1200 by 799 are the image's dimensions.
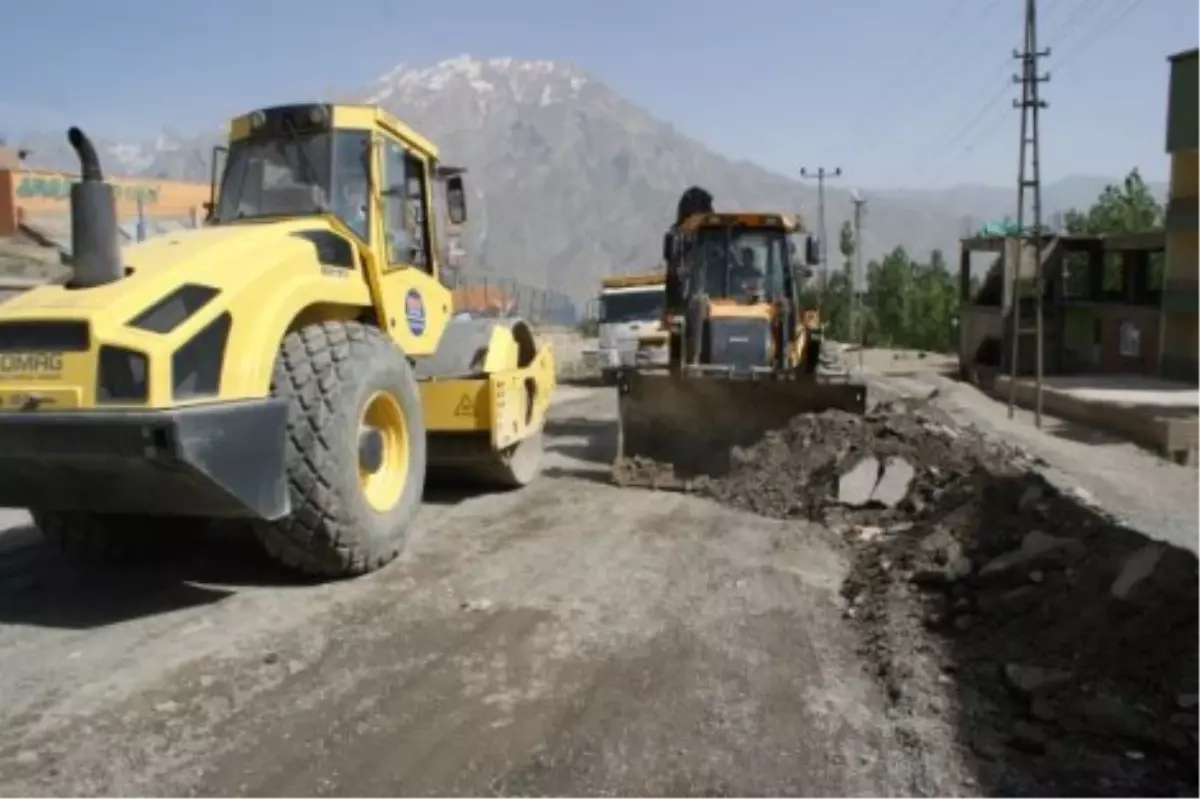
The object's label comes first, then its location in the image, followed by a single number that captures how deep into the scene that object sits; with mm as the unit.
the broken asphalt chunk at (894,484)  8859
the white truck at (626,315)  21375
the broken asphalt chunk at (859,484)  8914
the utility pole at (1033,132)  17016
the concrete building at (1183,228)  22594
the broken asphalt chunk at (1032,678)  4746
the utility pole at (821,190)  27531
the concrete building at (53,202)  33438
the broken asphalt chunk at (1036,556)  6156
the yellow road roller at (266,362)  5207
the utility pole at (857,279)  29841
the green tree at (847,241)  43934
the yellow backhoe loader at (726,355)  10664
